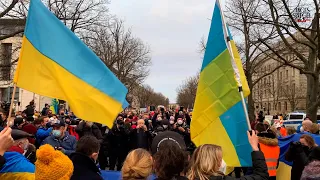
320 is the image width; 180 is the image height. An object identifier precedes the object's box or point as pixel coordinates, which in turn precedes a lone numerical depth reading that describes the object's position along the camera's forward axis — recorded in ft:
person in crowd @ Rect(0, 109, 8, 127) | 20.61
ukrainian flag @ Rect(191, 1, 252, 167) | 11.46
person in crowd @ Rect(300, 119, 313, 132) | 17.58
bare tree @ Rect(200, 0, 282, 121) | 58.75
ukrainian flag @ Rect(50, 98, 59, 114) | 52.27
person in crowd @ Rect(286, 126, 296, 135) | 22.66
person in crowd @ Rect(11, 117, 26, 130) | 22.28
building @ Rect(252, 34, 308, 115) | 164.61
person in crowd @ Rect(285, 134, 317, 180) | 14.15
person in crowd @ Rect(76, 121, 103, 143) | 24.64
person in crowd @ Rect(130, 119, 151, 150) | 26.30
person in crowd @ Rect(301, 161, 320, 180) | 8.15
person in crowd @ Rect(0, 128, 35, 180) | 8.35
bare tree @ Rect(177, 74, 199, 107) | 170.43
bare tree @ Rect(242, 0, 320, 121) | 45.36
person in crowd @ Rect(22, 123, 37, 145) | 19.57
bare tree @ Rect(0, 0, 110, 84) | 51.14
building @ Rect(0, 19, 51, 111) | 53.52
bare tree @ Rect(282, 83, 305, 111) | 161.51
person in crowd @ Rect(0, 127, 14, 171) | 7.57
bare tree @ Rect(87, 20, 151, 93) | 92.69
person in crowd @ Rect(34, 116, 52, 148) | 21.48
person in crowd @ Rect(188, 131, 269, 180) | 8.09
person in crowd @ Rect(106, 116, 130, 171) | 28.41
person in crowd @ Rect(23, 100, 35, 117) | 32.98
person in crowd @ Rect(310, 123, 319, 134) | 17.63
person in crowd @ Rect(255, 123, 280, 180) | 15.30
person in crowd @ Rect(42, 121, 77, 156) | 19.19
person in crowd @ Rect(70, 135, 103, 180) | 8.88
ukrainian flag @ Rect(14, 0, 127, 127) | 10.58
